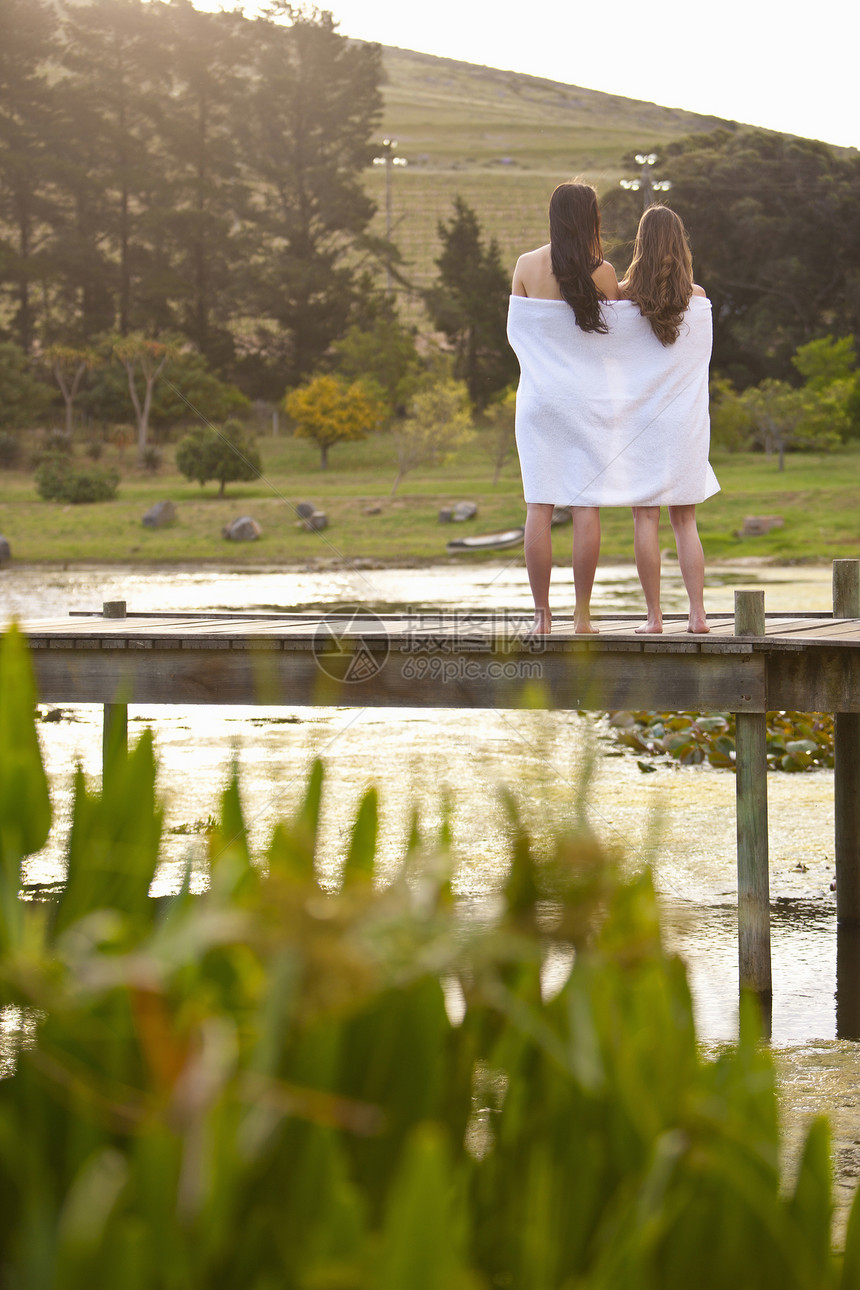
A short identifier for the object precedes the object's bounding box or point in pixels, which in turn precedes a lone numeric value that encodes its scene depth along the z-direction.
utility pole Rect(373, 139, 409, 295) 65.19
